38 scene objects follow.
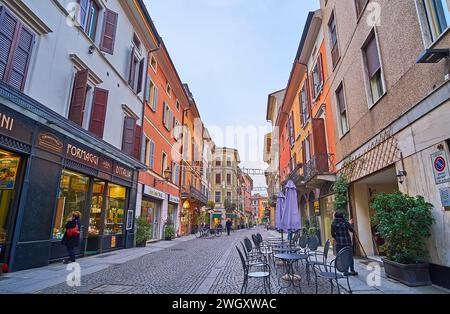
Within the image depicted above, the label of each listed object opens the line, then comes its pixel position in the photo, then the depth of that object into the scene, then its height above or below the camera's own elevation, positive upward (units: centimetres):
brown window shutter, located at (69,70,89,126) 877 +388
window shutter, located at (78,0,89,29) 955 +747
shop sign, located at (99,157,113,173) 1056 +223
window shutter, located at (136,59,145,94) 1406 +751
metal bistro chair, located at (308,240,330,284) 608 -63
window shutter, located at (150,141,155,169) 1622 +407
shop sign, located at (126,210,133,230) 1267 +5
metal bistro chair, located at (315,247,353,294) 438 -64
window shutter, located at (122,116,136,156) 1253 +395
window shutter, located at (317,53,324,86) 1355 +774
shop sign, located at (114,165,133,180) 1173 +221
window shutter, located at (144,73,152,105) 1553 +770
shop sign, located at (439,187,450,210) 504 +45
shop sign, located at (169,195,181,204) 1994 +166
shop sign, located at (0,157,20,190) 668 +123
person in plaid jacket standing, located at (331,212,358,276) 680 -25
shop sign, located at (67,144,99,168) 873 +224
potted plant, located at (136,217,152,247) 1333 -55
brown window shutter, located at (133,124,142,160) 1314 +394
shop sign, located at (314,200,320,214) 1447 +79
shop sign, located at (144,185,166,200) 1496 +169
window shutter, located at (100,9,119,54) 1069 +757
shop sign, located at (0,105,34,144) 627 +231
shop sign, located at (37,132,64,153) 743 +225
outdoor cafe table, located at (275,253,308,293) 568 -95
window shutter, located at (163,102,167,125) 1911 +761
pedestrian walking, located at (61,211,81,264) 782 -43
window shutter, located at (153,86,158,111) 1702 +768
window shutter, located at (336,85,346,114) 1118 +508
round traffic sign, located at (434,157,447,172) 515 +109
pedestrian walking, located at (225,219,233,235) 2641 -40
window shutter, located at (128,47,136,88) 1303 +734
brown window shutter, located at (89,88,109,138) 1016 +411
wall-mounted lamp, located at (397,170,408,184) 645 +109
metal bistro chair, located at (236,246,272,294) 471 -95
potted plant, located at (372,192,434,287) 544 -28
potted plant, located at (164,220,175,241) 1792 -72
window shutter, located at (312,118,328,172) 1246 +357
